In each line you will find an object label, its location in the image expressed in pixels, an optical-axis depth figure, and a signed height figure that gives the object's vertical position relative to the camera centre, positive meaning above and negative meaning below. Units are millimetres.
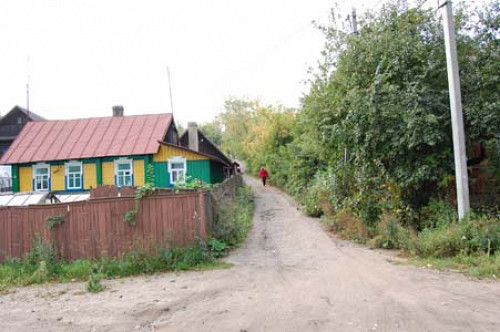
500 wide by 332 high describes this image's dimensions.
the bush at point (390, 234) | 9633 -1622
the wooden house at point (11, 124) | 42344 +6616
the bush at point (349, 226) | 11316 -1695
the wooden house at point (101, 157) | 24203 +1480
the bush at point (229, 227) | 10133 -1415
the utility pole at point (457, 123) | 9320 +1031
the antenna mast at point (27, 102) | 40959 +8476
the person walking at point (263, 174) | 34772 +54
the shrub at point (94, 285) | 7320 -1925
